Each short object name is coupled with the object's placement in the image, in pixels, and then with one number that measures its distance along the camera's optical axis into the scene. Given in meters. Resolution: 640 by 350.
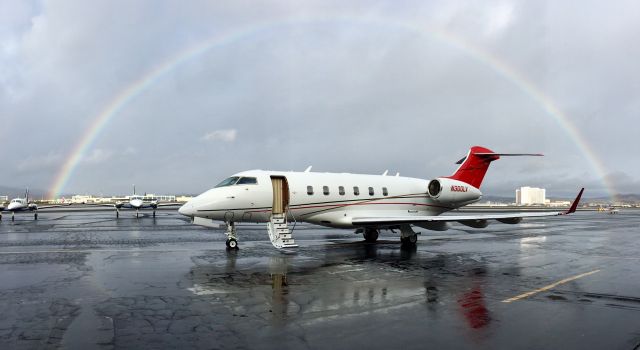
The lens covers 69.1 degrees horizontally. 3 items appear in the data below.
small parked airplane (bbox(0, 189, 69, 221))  48.75
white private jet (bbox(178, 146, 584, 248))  17.84
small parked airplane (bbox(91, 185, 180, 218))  53.57
